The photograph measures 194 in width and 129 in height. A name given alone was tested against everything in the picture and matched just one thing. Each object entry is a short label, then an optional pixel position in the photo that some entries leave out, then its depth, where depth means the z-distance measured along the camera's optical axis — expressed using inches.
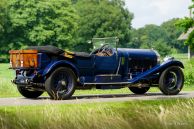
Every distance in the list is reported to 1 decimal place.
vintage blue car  527.2
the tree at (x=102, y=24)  3607.3
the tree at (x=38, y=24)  2977.4
